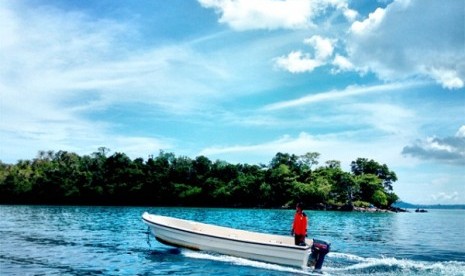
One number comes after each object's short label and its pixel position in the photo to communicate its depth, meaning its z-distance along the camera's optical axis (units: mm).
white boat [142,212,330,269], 19359
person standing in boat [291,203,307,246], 20094
